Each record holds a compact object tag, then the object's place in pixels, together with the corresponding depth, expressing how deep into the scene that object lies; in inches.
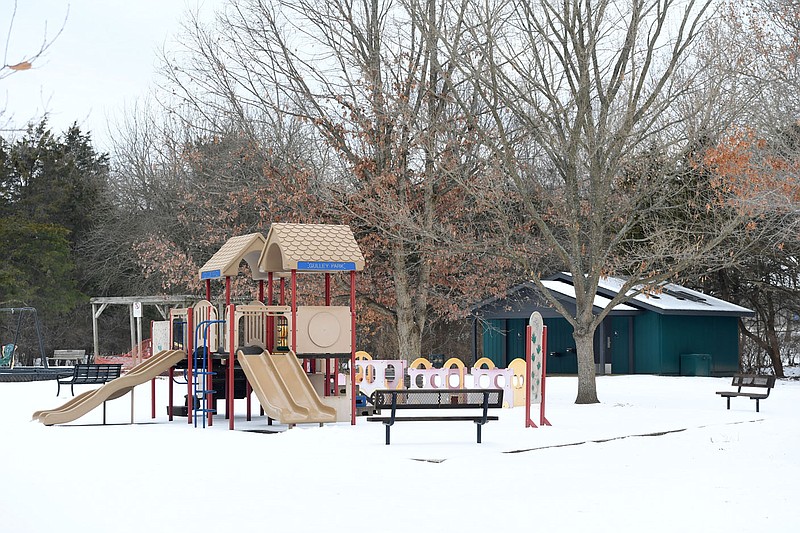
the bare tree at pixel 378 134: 1061.8
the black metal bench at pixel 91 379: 986.1
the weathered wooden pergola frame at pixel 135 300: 1397.6
